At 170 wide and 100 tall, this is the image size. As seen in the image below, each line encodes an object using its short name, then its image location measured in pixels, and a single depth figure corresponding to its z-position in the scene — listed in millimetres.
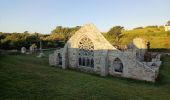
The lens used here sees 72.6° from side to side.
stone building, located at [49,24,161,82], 11600
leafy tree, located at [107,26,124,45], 39952
